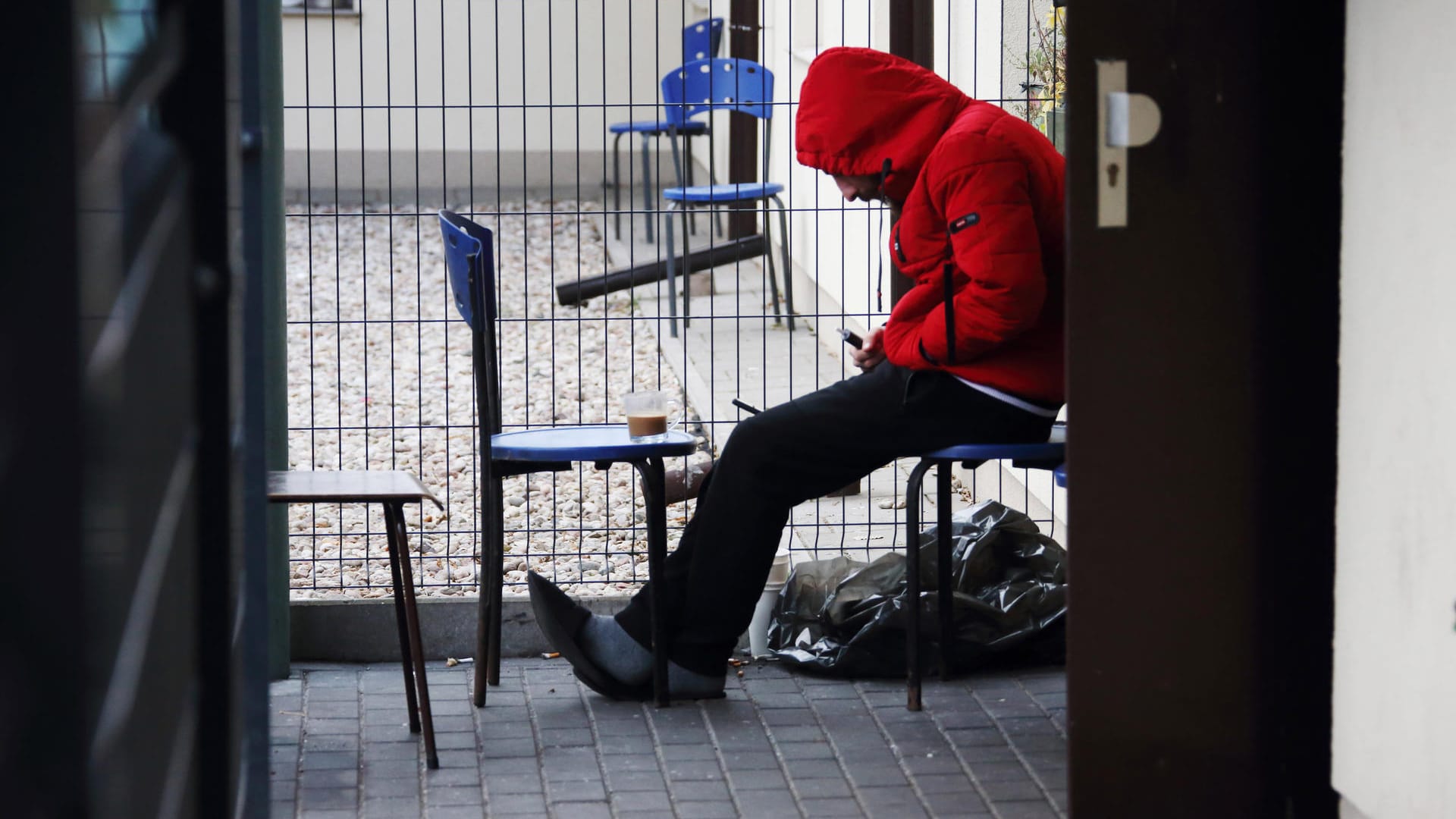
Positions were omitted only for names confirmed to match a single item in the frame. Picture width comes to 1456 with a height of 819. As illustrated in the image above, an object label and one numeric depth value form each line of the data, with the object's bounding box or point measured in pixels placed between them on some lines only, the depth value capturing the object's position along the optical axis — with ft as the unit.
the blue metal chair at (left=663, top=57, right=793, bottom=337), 50.40
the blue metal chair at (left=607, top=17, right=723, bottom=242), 64.34
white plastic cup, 27.02
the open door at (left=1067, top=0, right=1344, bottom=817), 15.61
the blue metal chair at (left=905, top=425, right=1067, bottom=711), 23.38
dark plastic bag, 25.88
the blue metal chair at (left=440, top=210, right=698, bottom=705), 23.71
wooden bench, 21.24
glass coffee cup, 23.84
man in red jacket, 22.72
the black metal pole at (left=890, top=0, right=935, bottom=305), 37.96
